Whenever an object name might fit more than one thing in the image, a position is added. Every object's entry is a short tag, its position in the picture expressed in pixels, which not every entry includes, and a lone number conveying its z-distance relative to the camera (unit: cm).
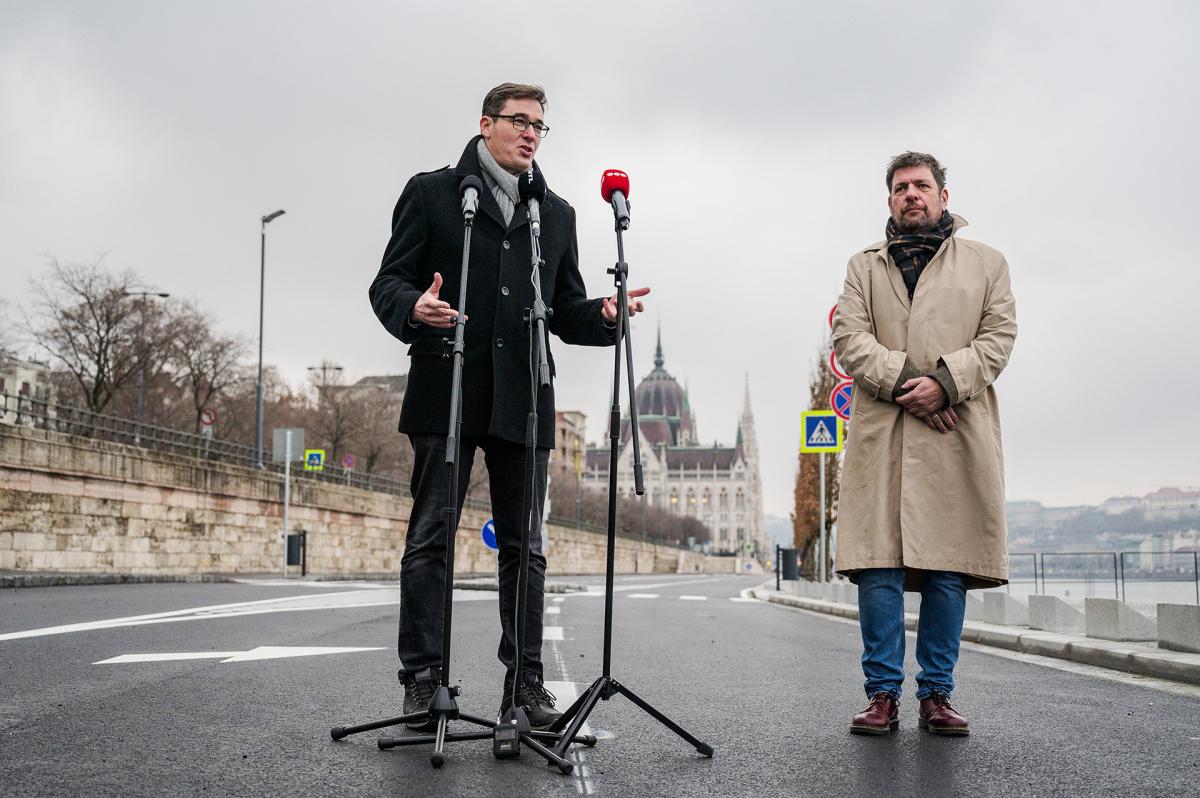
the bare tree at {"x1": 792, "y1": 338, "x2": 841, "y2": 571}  3722
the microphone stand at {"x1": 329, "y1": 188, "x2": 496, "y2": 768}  349
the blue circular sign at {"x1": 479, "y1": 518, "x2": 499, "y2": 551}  1564
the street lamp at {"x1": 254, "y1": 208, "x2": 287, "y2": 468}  3341
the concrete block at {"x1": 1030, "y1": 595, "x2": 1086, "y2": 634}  996
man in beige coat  446
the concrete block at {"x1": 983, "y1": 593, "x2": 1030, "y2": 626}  1099
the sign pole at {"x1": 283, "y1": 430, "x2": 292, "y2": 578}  2944
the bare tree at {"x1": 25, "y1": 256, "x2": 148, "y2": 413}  3581
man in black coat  404
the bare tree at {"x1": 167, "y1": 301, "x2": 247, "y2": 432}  3962
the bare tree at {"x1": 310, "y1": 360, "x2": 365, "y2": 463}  5706
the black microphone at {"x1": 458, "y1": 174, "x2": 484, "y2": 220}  391
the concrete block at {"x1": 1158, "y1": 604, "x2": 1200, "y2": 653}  722
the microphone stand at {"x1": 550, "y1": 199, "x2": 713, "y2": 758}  366
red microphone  421
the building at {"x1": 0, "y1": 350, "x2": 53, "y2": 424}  2194
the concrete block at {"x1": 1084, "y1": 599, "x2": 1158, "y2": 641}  853
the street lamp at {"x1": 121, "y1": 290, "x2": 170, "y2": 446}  3635
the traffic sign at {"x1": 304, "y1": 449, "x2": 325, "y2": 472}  3828
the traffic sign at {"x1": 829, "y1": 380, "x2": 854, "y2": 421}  1914
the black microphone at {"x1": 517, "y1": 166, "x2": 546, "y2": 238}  405
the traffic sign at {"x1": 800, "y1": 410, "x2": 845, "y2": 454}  2078
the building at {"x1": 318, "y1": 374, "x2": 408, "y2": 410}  5908
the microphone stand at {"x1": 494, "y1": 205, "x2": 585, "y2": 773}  356
